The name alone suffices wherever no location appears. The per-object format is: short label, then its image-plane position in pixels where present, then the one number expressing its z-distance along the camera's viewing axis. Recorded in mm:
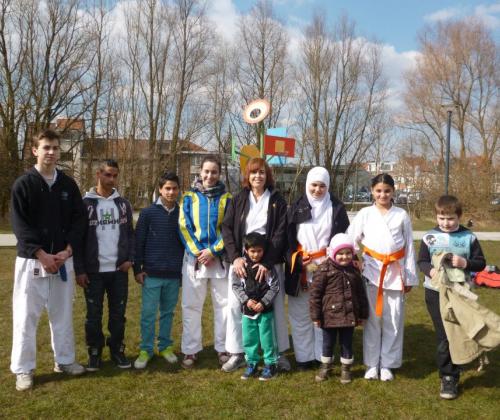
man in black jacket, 3510
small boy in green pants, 3734
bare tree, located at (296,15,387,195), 31344
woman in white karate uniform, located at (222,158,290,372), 3840
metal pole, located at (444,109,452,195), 14662
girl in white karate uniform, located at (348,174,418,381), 3701
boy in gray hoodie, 3840
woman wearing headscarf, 3855
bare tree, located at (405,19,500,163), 28328
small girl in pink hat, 3590
